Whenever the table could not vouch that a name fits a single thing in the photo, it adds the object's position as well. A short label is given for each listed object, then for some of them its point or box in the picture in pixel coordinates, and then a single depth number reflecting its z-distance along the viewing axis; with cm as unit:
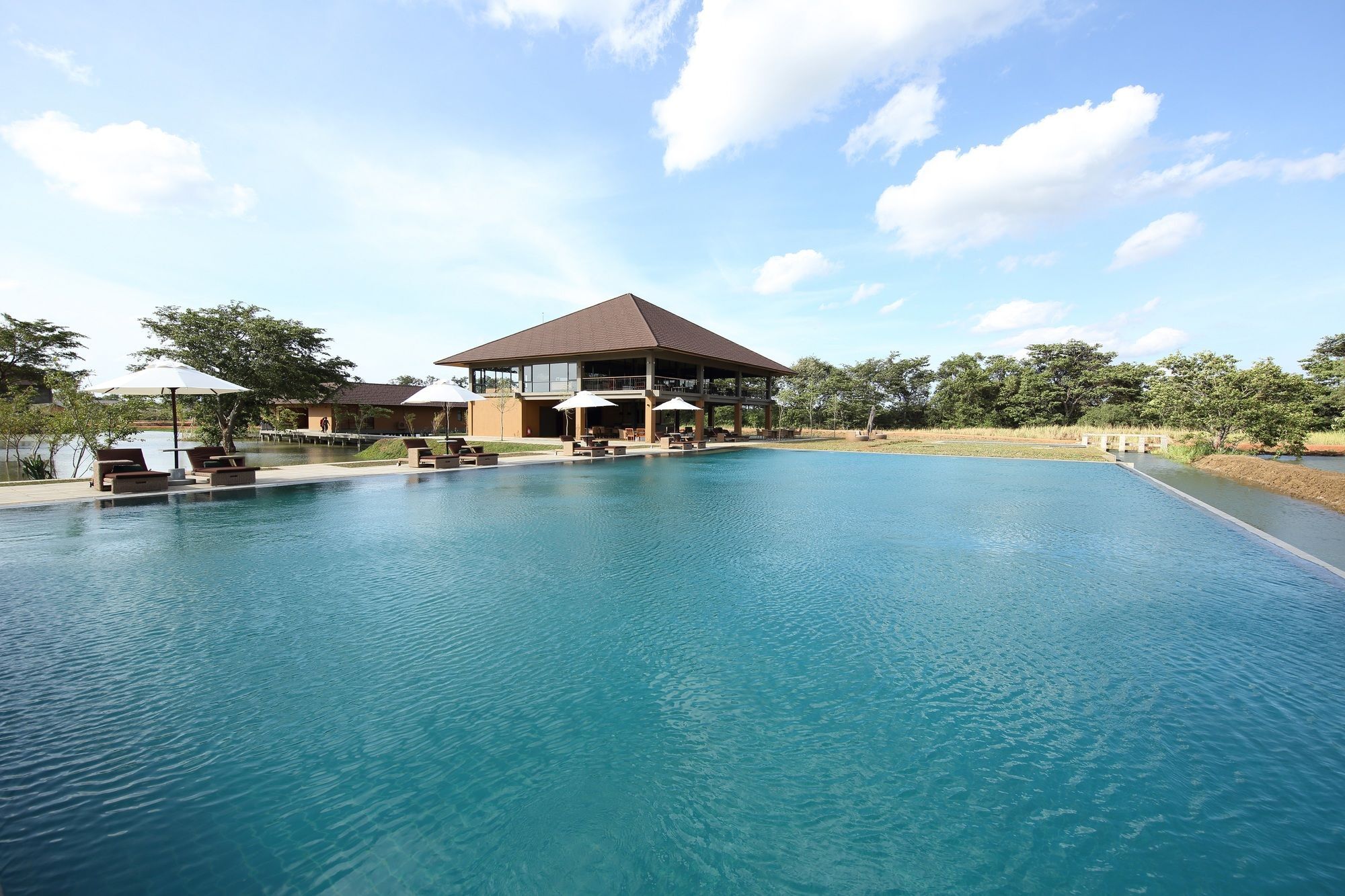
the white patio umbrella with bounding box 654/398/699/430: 2573
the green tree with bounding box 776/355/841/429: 4372
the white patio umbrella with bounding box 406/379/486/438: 1772
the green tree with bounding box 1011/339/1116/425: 4241
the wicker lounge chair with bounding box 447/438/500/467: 1767
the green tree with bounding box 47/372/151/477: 1402
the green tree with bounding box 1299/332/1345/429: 3006
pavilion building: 2866
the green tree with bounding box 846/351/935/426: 4759
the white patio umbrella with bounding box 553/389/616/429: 2430
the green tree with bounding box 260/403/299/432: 2994
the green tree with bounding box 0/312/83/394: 2520
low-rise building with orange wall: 4066
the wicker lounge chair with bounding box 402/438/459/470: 1678
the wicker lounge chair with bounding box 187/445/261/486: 1219
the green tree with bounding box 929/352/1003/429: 4522
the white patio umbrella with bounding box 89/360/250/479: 1167
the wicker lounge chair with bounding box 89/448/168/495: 1098
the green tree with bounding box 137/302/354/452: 2458
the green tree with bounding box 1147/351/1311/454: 1927
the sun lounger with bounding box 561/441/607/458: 2114
